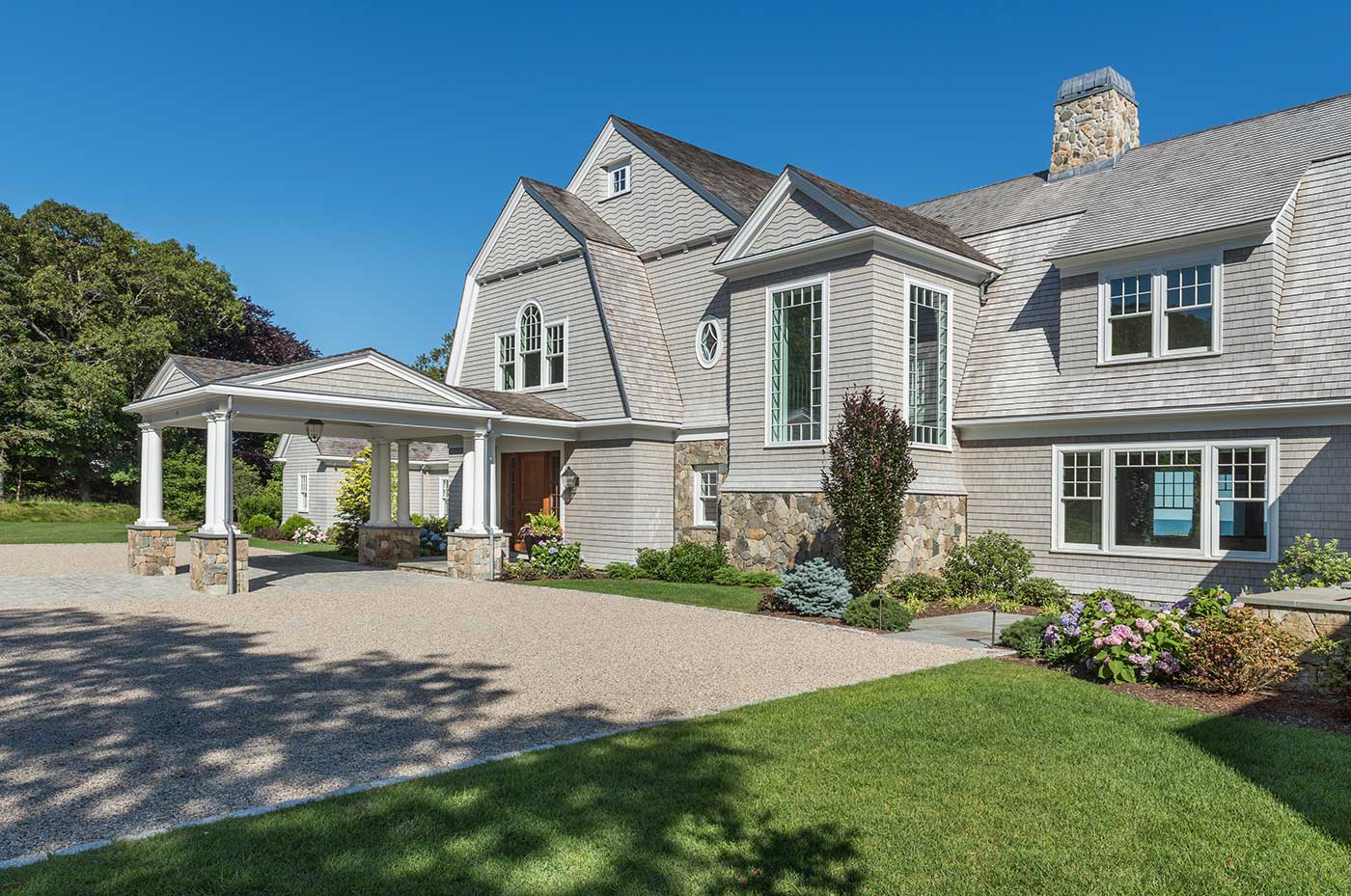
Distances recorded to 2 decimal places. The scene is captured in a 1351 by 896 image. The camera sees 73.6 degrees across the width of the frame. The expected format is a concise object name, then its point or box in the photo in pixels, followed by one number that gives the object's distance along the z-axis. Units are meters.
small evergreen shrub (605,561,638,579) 16.75
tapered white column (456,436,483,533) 16.47
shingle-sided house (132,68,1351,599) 12.24
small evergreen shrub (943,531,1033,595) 13.96
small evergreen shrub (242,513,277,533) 29.05
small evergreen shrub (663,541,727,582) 16.02
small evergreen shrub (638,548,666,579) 16.50
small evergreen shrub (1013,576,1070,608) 13.16
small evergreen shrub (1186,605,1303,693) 7.37
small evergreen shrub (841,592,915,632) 10.93
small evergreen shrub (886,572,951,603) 13.36
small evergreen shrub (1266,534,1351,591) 10.74
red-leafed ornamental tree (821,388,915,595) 12.38
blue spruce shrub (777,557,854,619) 11.84
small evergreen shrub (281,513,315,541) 27.44
